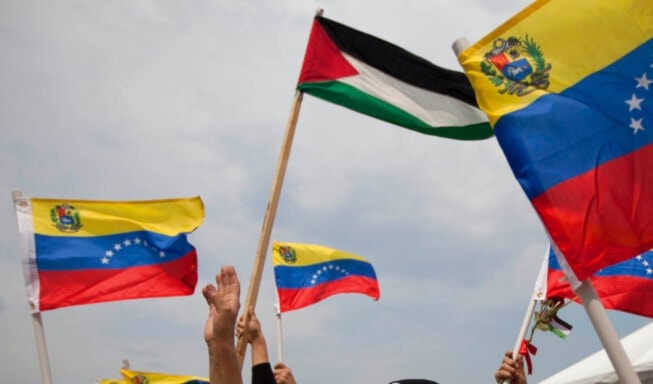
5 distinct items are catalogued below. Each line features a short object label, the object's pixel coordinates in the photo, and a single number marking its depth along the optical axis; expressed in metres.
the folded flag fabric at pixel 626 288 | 7.13
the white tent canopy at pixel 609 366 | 8.92
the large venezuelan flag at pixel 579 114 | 3.91
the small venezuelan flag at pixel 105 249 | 8.45
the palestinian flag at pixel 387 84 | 5.86
